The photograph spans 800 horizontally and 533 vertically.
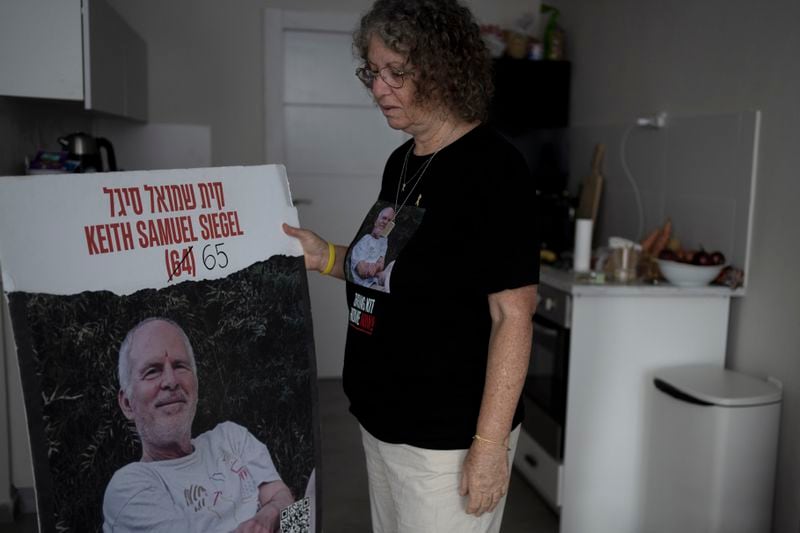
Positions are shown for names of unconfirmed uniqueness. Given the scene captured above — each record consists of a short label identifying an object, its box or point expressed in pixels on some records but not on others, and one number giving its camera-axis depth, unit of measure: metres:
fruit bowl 2.33
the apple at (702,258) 2.34
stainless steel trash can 2.02
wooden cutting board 3.22
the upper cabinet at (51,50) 2.21
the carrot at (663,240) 2.61
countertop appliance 2.78
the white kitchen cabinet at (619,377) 2.32
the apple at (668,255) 2.40
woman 1.21
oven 2.41
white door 3.98
